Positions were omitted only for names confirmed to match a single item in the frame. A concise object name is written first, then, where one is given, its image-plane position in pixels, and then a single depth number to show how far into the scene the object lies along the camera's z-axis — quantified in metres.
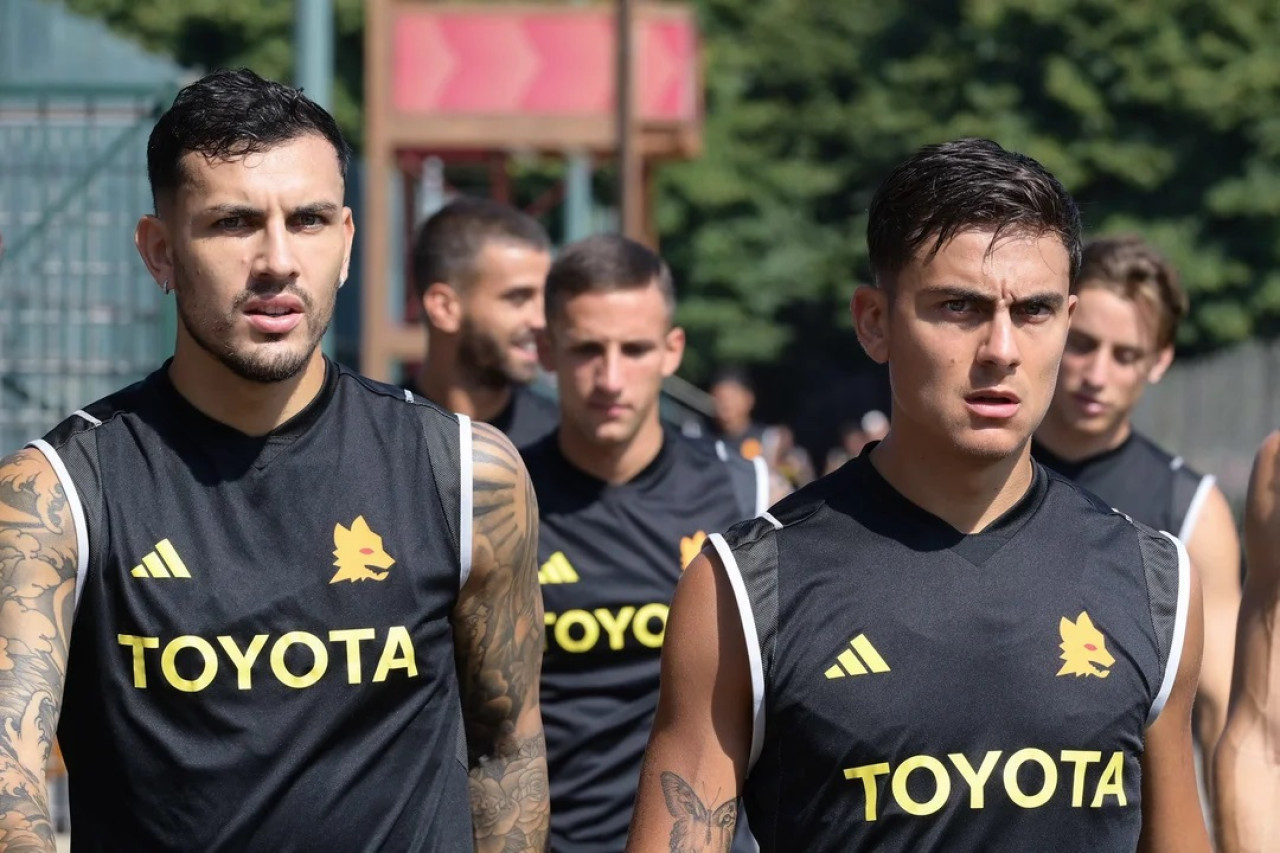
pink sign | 41.97
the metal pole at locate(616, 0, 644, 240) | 36.56
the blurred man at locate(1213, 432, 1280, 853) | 9.71
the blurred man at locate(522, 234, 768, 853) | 12.39
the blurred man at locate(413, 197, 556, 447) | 15.09
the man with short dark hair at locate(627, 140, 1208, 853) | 7.71
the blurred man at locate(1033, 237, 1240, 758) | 13.43
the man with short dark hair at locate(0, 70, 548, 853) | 8.28
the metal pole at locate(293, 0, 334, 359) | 25.75
